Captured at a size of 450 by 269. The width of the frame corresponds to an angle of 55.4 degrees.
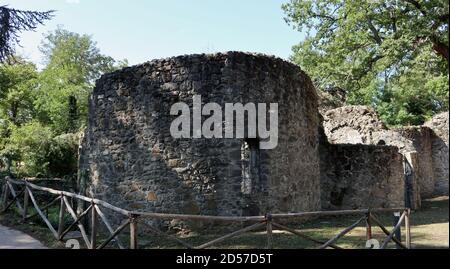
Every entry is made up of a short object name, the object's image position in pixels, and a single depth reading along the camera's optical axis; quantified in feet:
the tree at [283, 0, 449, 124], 47.96
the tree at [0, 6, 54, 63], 40.91
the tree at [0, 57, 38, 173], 84.17
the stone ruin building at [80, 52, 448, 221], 30.45
